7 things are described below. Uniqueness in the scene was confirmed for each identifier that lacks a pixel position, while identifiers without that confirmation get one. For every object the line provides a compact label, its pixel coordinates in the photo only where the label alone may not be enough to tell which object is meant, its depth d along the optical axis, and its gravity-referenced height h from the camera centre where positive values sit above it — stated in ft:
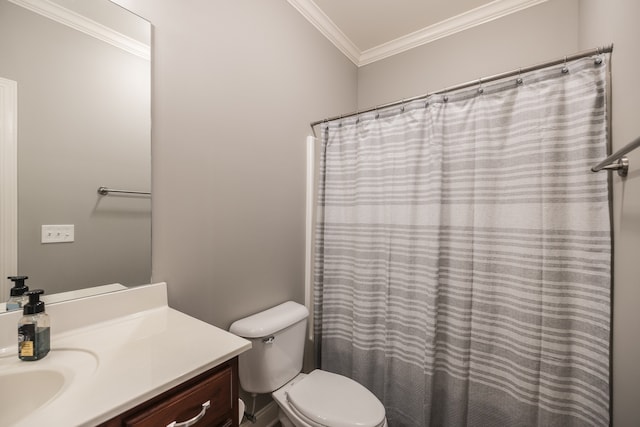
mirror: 2.69 +0.82
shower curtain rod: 3.17 +1.99
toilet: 3.81 -2.82
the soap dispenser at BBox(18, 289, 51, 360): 2.34 -1.08
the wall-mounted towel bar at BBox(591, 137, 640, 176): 2.50 +0.53
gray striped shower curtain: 3.35 -0.58
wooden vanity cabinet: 1.96 -1.58
